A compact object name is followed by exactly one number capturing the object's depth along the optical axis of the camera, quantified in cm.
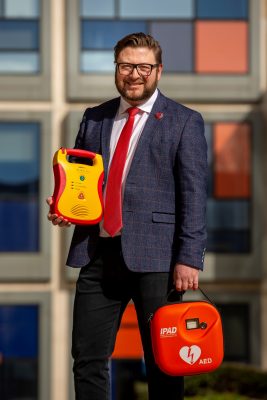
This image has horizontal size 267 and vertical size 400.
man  488
